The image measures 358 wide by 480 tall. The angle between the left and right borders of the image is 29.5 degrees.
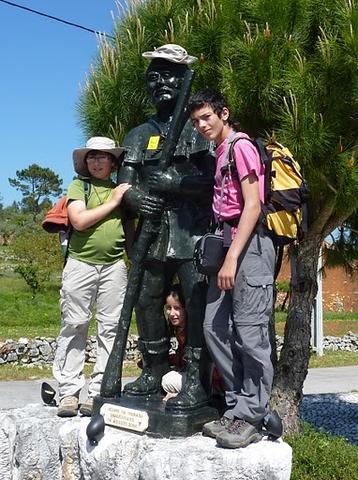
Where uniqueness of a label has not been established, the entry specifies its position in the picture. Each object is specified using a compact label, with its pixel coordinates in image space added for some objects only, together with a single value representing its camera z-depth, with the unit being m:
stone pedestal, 2.76
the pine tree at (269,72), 4.10
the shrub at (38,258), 18.05
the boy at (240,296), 2.85
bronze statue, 3.27
